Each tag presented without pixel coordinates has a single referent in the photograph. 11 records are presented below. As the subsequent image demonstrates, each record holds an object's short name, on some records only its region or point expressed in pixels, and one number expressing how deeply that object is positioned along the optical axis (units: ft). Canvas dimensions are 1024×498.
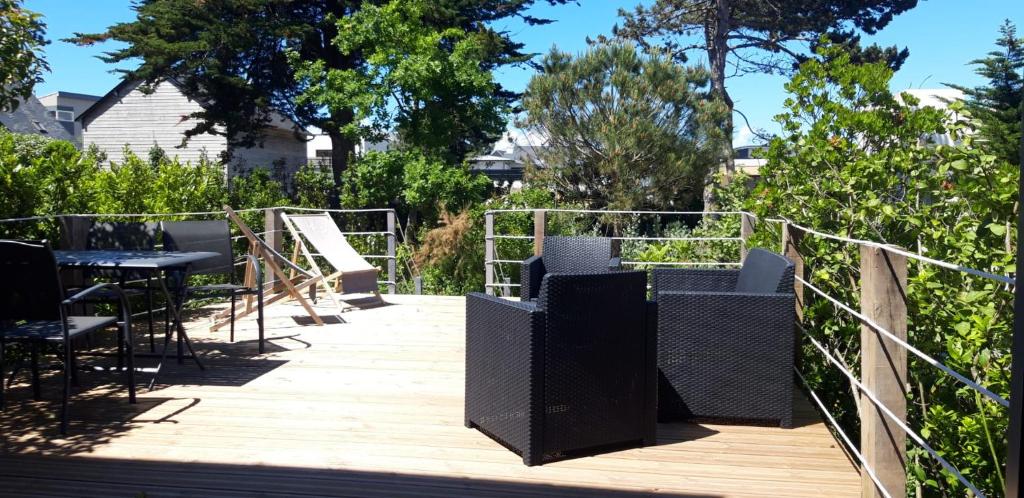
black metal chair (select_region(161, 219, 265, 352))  16.85
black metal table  12.82
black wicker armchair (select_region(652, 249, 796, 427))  11.32
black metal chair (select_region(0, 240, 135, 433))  11.07
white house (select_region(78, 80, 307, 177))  68.33
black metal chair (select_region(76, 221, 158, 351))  17.01
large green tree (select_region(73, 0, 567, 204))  51.37
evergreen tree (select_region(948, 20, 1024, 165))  47.01
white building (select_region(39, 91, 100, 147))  108.37
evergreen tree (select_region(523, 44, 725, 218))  42.11
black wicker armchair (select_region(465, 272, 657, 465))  9.82
